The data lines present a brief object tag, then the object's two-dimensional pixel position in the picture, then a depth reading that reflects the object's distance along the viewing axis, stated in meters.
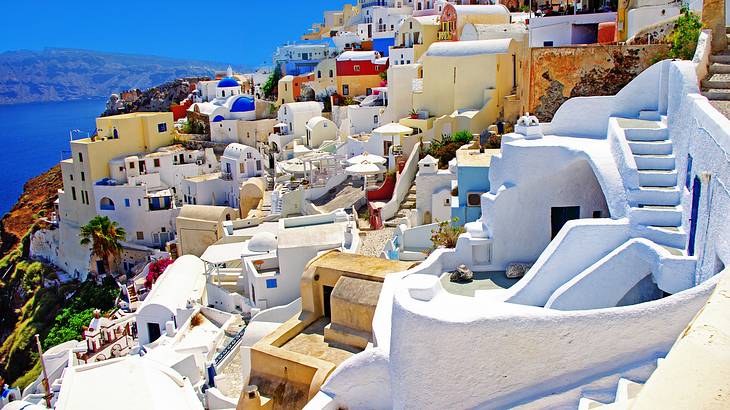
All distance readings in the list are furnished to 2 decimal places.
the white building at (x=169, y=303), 23.95
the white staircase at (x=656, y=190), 8.97
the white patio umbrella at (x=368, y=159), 29.59
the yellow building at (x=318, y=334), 13.02
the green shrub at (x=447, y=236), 13.34
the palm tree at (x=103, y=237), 36.31
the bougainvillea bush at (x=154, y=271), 32.97
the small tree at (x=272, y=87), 57.69
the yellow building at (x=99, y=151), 39.91
